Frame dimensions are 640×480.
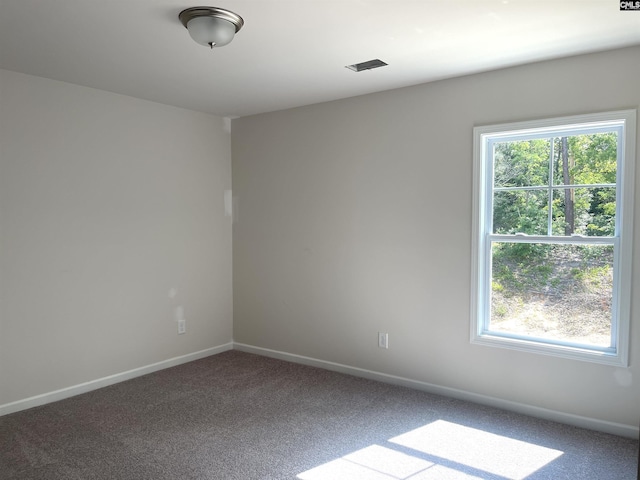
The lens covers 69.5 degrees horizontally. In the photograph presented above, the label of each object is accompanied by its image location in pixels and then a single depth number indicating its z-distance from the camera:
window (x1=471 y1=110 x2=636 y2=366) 2.96
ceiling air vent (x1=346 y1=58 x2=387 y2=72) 3.15
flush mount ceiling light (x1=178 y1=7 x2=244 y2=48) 2.36
